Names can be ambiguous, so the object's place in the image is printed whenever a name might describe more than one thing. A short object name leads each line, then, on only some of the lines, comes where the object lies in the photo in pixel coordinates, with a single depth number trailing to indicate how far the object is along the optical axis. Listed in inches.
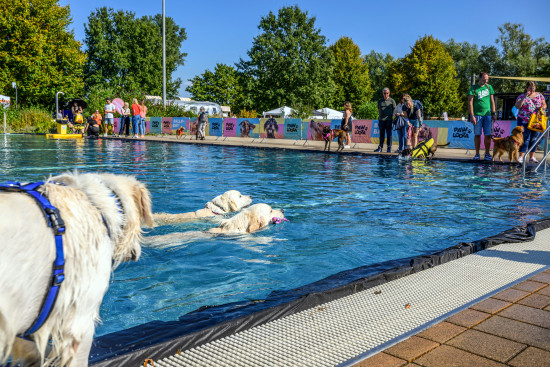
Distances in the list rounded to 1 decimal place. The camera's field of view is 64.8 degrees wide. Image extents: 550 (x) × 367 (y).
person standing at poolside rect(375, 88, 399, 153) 572.7
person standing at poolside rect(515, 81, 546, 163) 435.2
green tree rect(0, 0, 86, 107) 1529.3
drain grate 83.0
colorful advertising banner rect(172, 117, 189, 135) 1042.7
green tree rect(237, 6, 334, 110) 1936.5
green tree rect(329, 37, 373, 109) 2258.9
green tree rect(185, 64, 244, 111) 2413.9
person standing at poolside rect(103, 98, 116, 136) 1001.5
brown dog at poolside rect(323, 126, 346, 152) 620.1
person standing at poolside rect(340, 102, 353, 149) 635.8
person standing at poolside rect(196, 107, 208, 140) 933.7
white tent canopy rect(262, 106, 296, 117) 1708.9
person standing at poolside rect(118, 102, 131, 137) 977.5
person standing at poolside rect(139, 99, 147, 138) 928.9
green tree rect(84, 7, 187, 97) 2023.9
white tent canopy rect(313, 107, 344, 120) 1792.4
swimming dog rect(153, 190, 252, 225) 225.1
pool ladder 377.7
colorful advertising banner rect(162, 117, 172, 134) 1104.2
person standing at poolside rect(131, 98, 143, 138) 915.4
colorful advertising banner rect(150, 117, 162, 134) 1132.7
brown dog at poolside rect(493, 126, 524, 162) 446.6
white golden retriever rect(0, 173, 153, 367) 59.9
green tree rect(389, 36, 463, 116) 1931.6
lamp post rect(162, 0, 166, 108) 1192.8
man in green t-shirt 454.0
